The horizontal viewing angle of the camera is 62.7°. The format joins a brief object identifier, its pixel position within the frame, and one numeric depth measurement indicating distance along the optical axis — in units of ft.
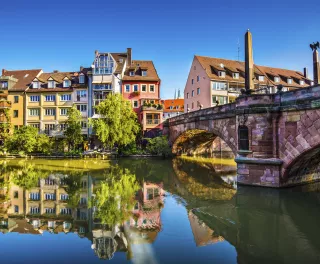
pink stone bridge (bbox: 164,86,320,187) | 45.44
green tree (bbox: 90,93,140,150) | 115.75
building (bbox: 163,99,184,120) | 245.45
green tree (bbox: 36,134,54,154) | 124.98
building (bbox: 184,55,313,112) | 145.32
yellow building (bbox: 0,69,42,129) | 149.69
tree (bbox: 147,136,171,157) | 118.11
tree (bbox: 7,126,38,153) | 123.18
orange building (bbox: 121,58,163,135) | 145.28
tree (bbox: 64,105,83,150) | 128.98
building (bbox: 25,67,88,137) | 146.61
